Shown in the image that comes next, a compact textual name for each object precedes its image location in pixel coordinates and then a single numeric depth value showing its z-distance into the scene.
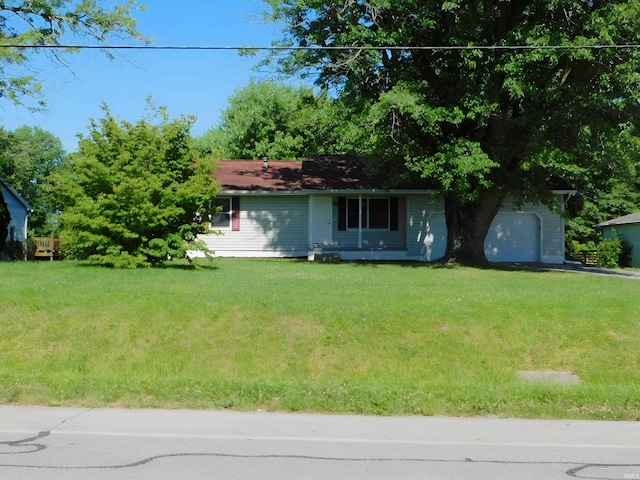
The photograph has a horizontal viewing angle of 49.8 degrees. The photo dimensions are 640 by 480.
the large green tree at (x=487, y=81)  20.36
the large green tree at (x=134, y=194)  18.06
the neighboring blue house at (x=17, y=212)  35.34
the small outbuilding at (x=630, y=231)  37.41
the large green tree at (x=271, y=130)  44.16
